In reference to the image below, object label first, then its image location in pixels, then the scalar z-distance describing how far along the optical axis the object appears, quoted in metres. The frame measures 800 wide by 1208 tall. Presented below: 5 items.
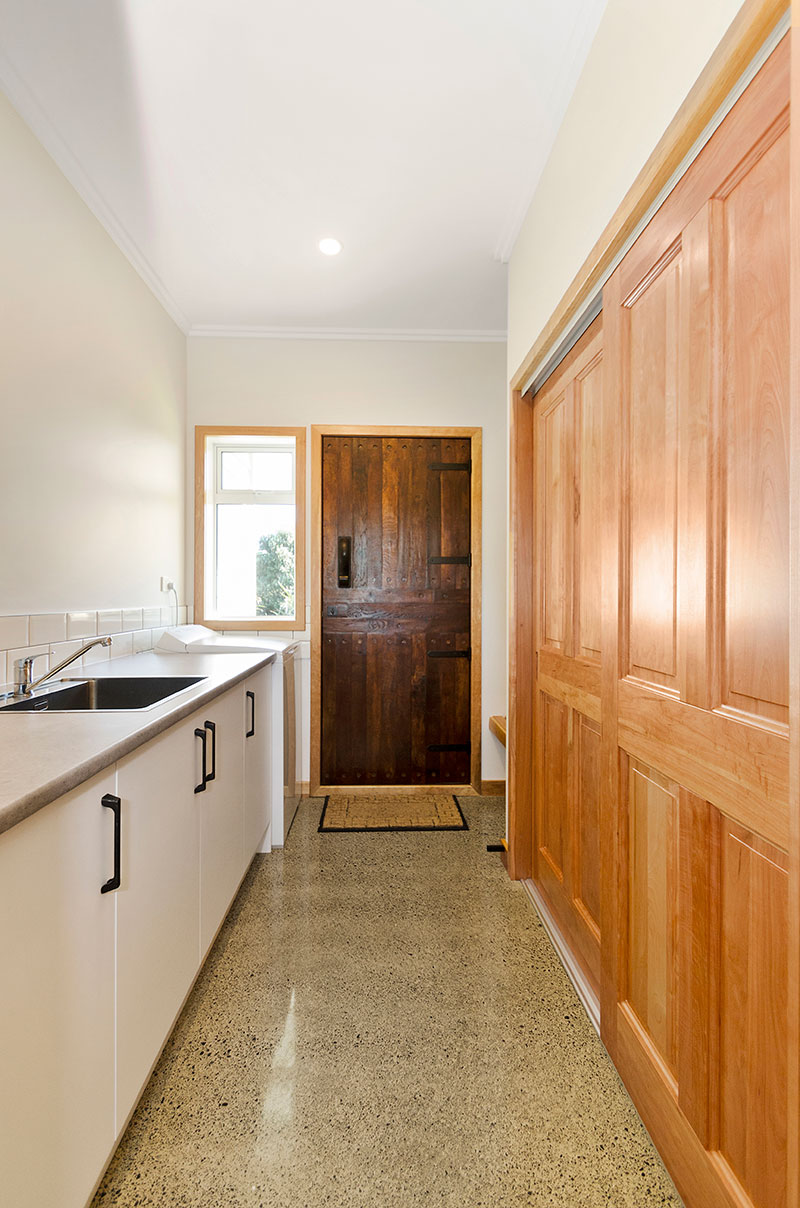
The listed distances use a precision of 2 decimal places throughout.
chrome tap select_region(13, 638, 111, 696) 1.84
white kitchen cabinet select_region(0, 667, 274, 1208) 0.86
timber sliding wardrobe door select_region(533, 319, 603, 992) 1.86
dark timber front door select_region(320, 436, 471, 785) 3.72
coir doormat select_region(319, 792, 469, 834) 3.25
